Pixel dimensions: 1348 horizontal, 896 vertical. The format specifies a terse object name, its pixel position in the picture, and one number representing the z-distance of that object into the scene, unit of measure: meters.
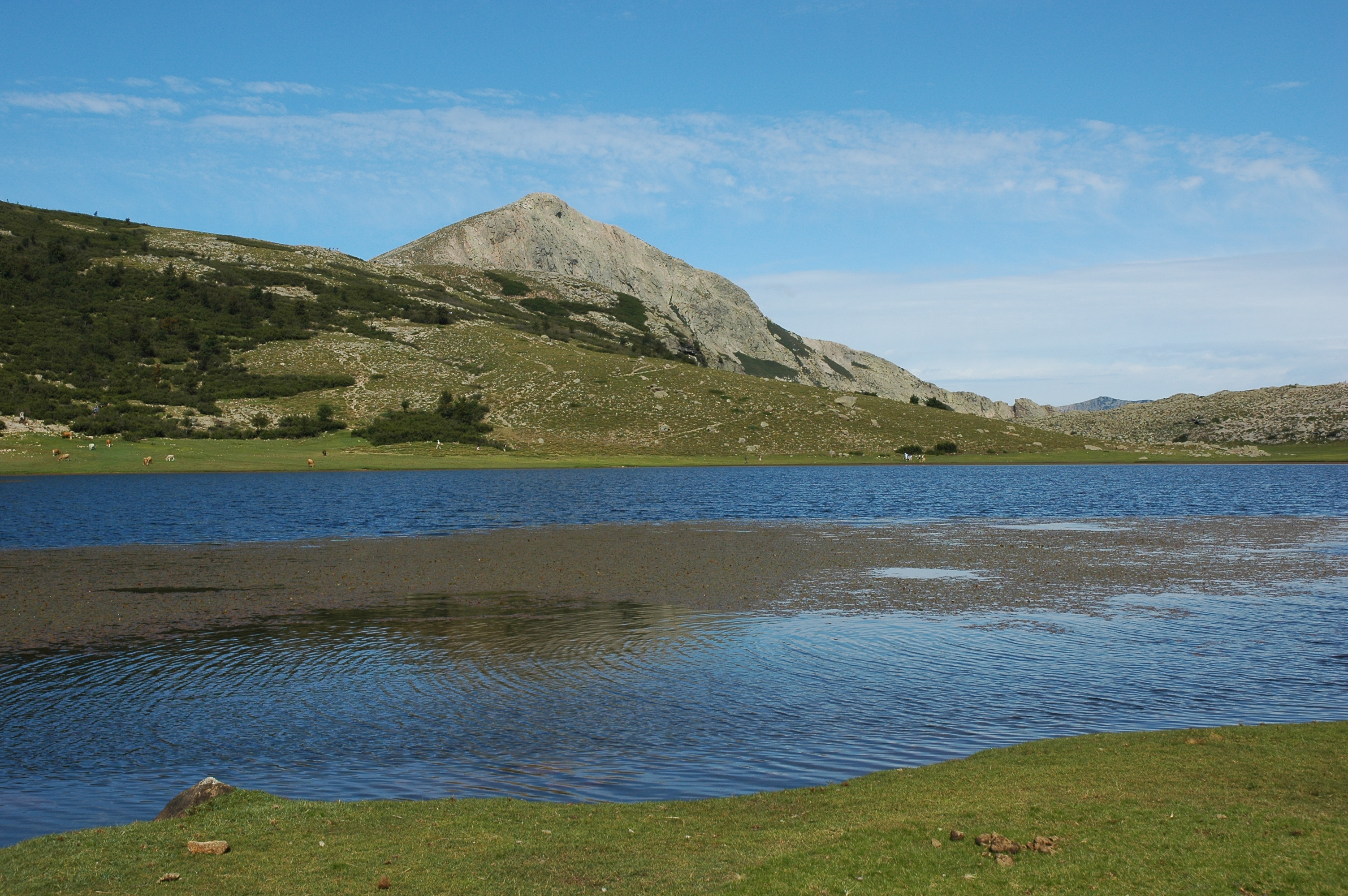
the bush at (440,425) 124.31
